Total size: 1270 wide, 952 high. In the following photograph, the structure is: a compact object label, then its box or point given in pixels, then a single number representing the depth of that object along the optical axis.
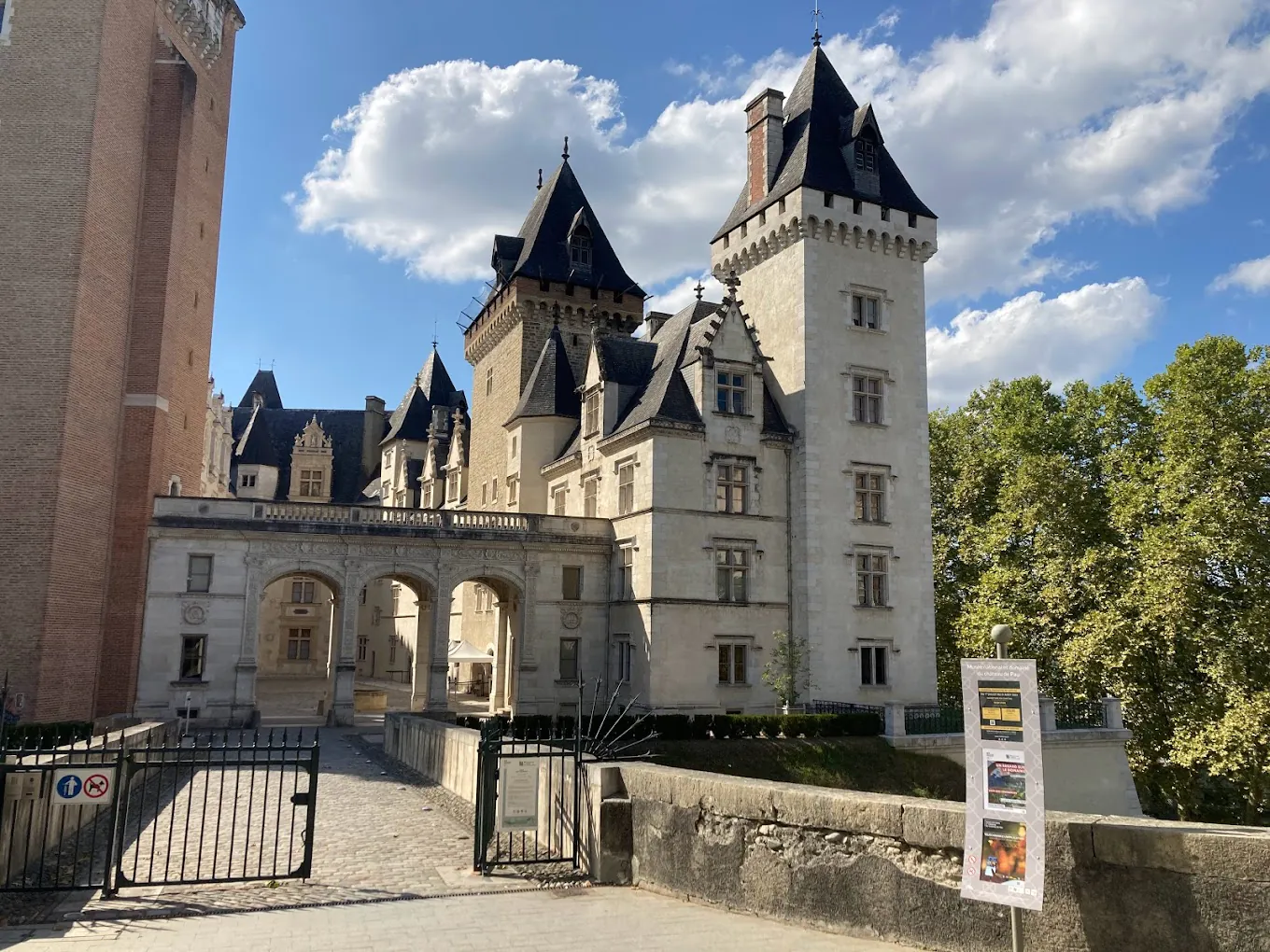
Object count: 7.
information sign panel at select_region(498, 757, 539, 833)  10.87
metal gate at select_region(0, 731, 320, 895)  10.06
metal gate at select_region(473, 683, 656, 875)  10.95
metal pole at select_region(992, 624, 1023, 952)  6.79
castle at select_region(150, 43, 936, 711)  30.88
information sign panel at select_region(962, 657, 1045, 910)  6.86
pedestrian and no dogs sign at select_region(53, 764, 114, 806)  10.14
